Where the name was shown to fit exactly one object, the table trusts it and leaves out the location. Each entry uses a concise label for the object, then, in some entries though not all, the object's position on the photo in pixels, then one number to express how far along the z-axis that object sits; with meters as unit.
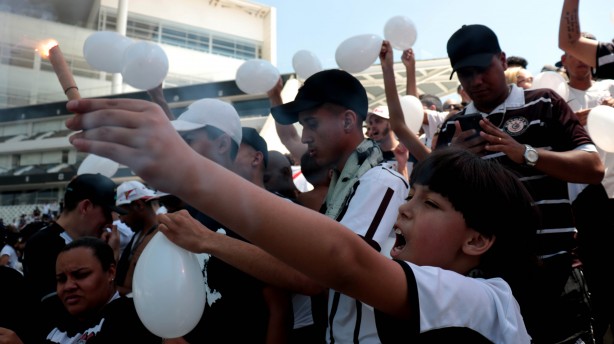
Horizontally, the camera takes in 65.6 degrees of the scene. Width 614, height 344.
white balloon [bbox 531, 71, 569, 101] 3.49
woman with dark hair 2.26
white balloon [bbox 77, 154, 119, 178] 3.76
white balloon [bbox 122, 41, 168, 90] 2.67
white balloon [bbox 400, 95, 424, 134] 3.78
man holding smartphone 1.94
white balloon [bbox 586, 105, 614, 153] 2.81
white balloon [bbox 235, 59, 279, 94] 3.44
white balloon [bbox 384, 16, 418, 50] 3.75
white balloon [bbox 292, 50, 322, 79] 3.95
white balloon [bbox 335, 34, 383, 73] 3.24
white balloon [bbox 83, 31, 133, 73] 2.50
